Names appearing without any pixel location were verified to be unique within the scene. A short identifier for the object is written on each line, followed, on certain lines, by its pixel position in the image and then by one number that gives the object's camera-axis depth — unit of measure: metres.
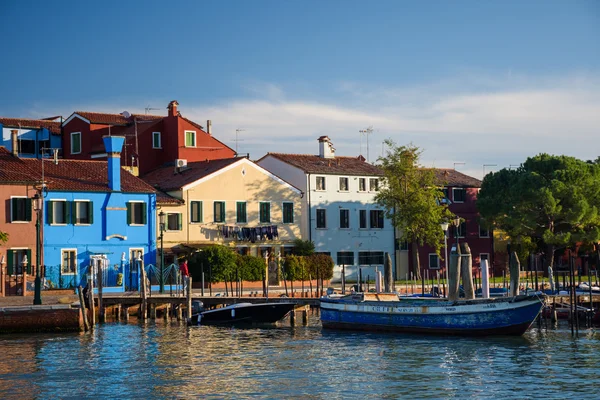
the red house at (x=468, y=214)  76.81
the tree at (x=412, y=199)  68.75
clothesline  63.12
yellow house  61.22
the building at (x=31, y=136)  68.75
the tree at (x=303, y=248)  65.44
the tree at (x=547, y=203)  68.94
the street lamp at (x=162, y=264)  53.62
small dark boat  46.25
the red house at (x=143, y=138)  69.06
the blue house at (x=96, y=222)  55.25
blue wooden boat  38.69
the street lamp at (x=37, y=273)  42.06
